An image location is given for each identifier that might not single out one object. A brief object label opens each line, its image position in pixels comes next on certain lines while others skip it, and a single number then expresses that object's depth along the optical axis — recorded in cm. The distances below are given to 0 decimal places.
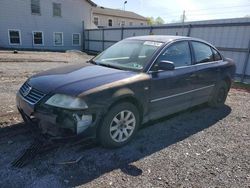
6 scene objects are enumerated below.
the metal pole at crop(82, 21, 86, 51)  2527
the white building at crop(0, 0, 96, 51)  2133
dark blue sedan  308
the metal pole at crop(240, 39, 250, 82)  959
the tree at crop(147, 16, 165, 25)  7531
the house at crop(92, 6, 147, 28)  3590
